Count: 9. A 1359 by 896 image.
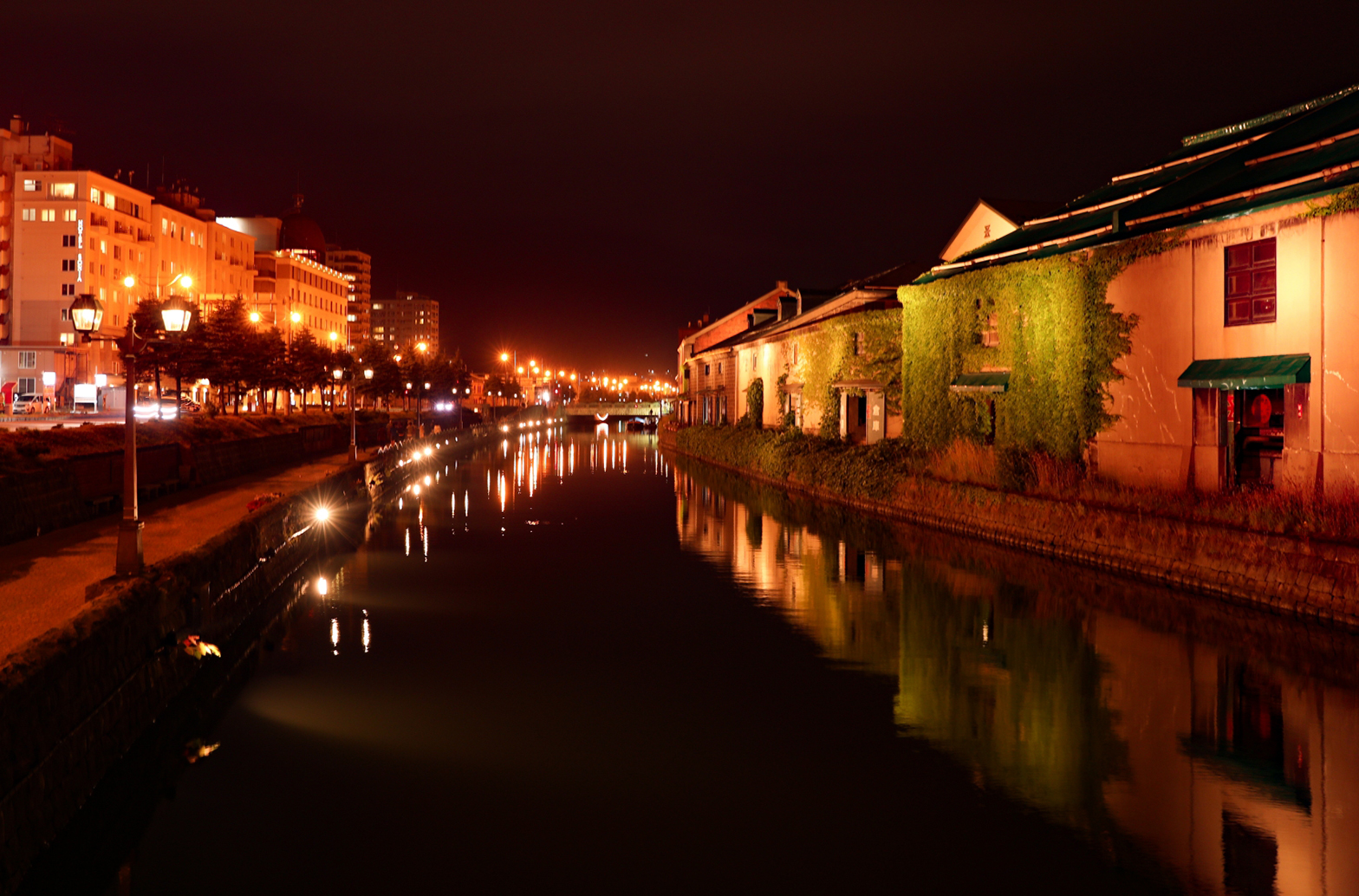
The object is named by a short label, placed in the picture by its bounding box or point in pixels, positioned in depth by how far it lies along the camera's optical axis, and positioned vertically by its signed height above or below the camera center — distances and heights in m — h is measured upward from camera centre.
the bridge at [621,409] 149.75 +2.40
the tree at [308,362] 78.19 +4.87
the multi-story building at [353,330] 195.35 +17.64
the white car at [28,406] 68.75 +1.43
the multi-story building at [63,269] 91.06 +13.59
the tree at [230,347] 56.03 +4.19
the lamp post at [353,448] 40.76 -0.80
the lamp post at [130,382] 13.05 +0.61
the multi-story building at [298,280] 124.81 +17.99
